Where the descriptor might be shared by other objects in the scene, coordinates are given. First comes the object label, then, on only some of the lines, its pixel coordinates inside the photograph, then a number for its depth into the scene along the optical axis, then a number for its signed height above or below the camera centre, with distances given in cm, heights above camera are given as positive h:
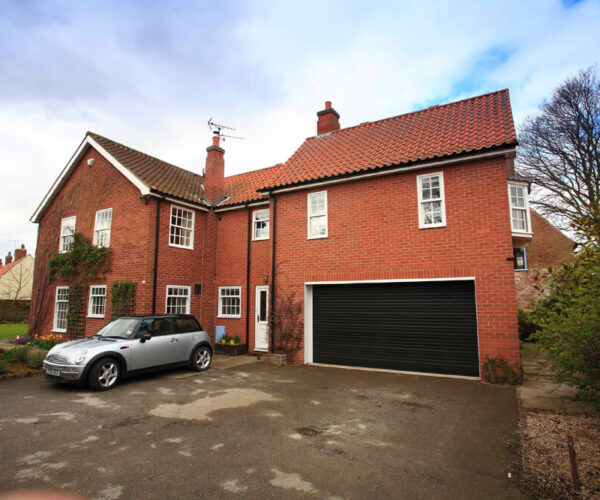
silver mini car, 734 -128
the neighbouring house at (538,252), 2214 +292
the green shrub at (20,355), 998 -167
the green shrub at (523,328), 1684 -160
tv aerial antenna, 1609 +789
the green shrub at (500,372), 801 -181
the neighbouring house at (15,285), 2530 +129
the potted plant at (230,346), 1273 -186
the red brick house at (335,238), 892 +194
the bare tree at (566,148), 1755 +795
